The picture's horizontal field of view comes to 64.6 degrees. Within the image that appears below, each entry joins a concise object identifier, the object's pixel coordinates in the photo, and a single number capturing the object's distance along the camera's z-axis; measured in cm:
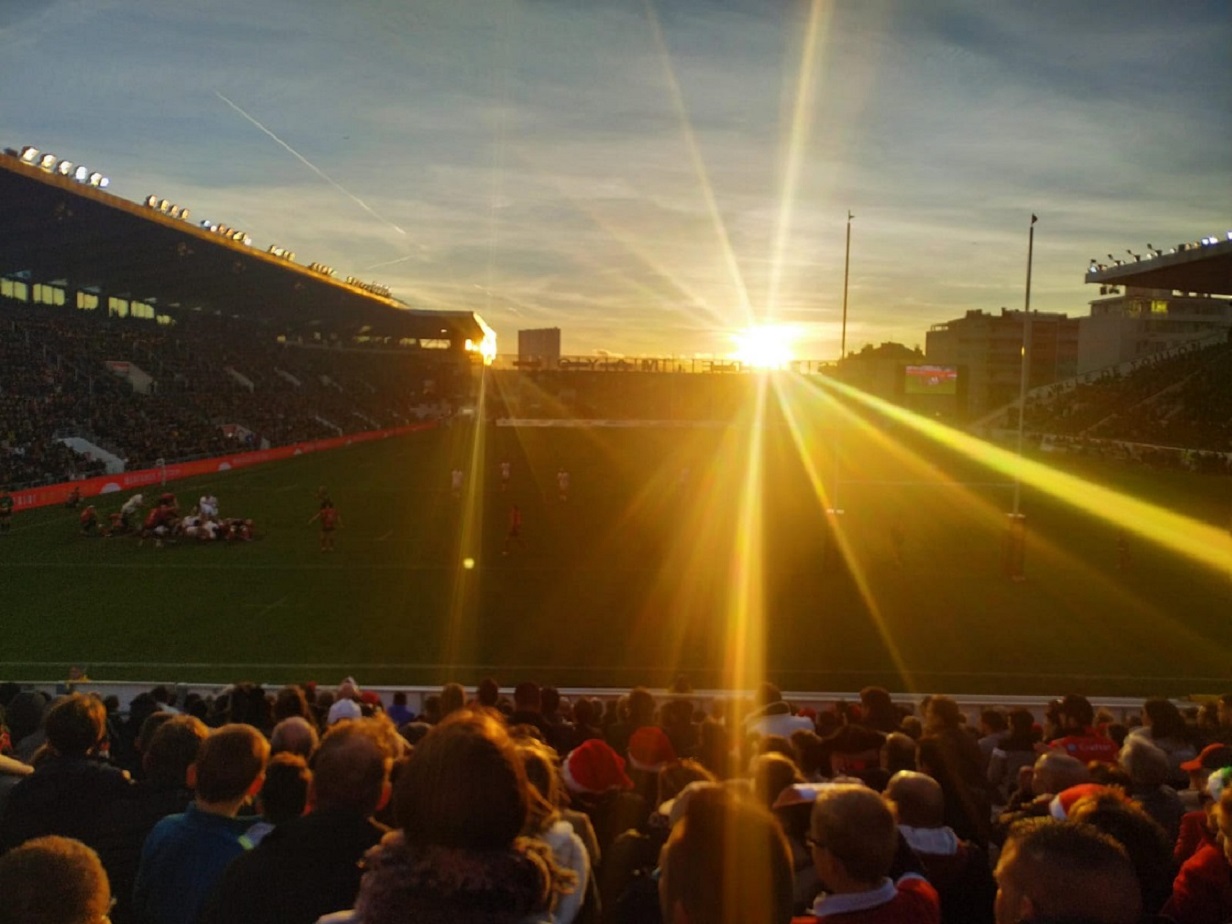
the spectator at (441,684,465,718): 822
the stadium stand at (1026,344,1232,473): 5650
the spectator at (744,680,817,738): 802
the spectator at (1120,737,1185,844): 518
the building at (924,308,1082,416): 12344
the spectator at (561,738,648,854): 493
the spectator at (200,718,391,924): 285
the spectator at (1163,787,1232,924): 372
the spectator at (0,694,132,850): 428
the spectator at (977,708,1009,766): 834
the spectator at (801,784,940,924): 302
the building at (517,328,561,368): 12150
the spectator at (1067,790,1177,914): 357
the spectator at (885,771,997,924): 427
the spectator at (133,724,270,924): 351
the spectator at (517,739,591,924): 287
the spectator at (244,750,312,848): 374
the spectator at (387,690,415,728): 973
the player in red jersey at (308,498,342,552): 2594
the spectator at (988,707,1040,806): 745
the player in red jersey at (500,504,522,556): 2644
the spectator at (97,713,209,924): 403
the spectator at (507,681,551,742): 764
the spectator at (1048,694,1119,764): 718
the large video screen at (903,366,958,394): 5628
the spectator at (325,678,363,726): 864
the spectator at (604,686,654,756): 804
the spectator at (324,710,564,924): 233
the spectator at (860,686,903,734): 862
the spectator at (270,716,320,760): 572
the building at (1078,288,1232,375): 10200
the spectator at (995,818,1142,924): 261
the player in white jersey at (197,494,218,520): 2728
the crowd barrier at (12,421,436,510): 3325
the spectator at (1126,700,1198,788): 749
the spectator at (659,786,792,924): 256
